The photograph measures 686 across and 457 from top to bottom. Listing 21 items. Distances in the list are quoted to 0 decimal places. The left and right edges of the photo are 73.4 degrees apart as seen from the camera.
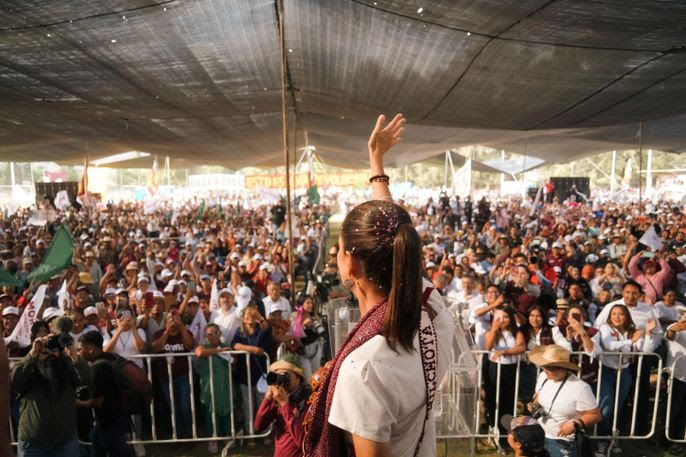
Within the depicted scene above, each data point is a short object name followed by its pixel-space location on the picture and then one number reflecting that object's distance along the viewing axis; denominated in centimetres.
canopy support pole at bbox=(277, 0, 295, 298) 588
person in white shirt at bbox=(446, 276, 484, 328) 589
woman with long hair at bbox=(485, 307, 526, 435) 467
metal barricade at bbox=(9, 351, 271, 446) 444
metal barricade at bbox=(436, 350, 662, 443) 436
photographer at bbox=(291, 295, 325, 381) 509
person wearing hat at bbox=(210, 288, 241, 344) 526
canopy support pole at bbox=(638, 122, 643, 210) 1279
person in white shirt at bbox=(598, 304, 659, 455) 444
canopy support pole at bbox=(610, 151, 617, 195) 2547
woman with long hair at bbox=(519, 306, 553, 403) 474
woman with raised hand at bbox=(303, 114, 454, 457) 106
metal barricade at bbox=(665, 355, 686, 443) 440
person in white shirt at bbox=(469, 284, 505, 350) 524
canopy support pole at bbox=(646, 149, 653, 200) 2580
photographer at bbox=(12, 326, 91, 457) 312
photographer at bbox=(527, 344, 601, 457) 332
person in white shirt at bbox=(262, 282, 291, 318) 592
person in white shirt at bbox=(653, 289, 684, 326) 524
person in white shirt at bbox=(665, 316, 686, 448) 443
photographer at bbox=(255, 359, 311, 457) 271
